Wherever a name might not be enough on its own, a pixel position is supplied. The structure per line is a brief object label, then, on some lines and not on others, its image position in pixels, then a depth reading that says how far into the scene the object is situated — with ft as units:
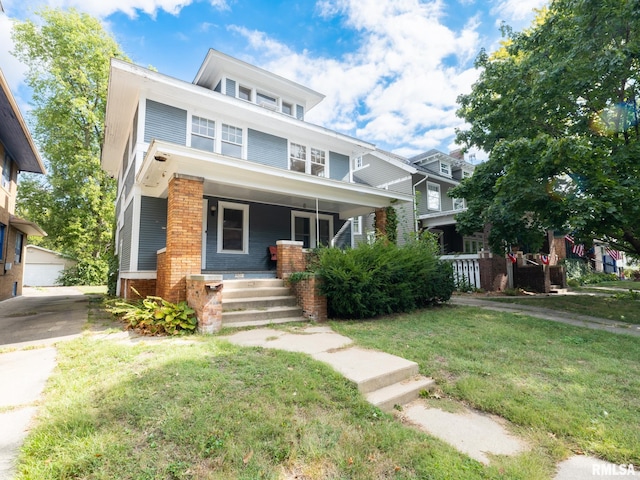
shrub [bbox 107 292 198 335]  16.48
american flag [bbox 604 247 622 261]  57.36
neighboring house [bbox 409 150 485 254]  52.42
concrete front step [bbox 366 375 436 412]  9.07
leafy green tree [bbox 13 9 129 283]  60.49
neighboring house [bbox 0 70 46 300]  31.14
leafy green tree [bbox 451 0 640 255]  21.59
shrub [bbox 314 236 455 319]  20.21
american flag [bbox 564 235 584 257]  52.50
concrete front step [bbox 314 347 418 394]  9.86
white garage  68.03
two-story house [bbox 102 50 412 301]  19.95
